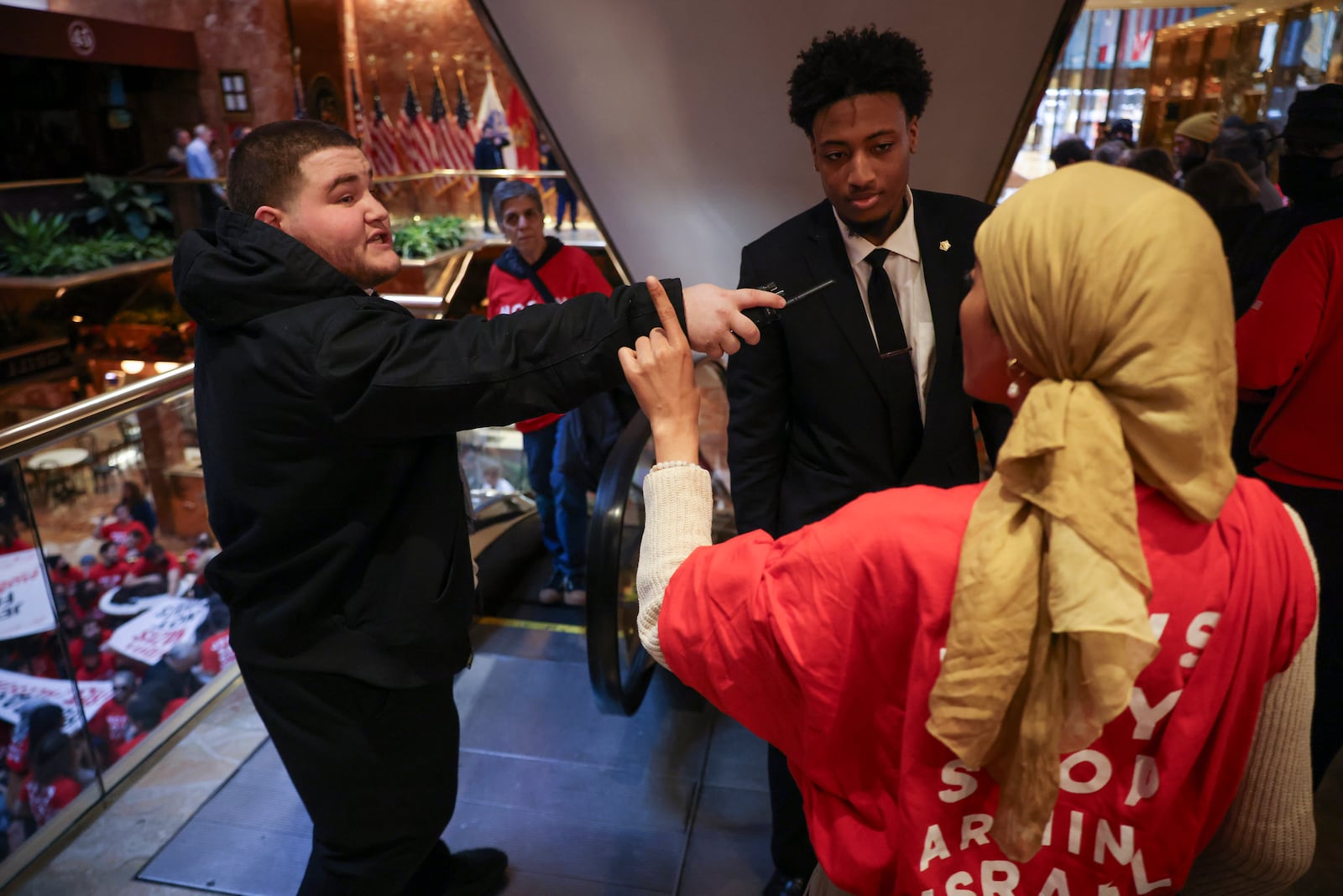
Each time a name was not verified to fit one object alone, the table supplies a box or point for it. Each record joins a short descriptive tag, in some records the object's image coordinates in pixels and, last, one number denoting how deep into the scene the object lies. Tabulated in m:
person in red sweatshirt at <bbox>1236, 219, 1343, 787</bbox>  1.97
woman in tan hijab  0.81
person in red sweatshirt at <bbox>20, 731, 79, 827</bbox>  2.31
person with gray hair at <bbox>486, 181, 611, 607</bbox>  3.48
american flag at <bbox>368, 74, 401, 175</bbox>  14.10
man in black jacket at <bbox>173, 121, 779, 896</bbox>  1.37
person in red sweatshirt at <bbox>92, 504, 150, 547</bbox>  2.72
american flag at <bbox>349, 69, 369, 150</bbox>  13.34
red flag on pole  13.54
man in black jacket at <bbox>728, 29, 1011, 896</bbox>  1.73
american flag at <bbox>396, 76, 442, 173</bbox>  13.93
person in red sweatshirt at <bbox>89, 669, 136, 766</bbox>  2.53
